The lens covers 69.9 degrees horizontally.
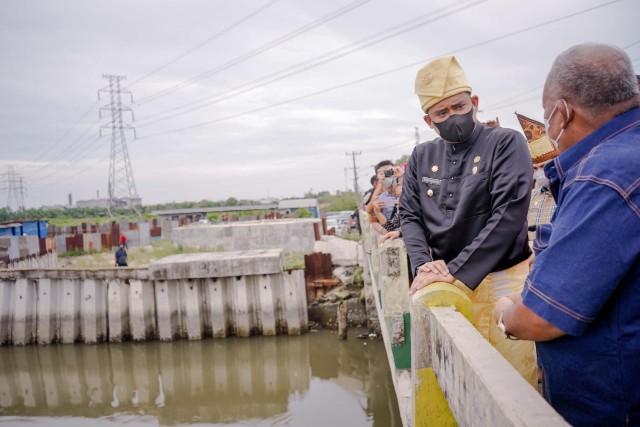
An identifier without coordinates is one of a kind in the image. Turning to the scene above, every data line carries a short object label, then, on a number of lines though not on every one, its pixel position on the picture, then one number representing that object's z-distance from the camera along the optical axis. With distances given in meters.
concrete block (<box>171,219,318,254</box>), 16.30
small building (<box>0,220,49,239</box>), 20.61
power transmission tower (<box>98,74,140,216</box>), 42.50
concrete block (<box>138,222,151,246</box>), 24.00
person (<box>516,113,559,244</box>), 3.39
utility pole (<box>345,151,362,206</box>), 55.72
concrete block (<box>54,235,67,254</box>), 21.30
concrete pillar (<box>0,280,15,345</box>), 12.93
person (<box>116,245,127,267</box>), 14.97
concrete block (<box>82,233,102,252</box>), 22.05
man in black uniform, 2.31
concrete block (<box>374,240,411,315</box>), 3.60
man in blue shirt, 1.15
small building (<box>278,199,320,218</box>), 55.45
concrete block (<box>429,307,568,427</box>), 1.06
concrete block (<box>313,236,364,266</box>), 13.91
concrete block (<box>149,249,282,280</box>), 11.84
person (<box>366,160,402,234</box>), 6.77
